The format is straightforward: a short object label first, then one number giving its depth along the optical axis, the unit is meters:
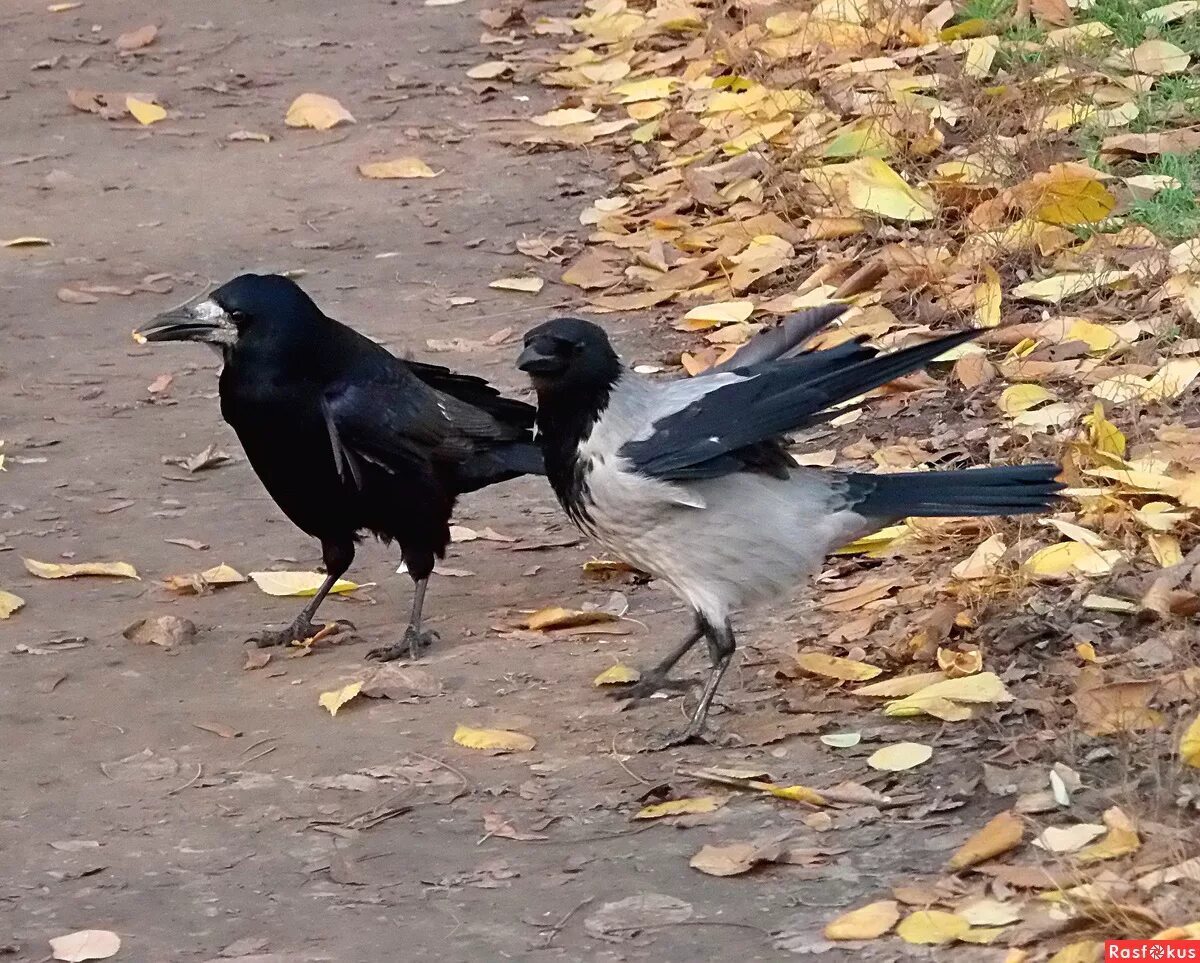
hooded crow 8.57
